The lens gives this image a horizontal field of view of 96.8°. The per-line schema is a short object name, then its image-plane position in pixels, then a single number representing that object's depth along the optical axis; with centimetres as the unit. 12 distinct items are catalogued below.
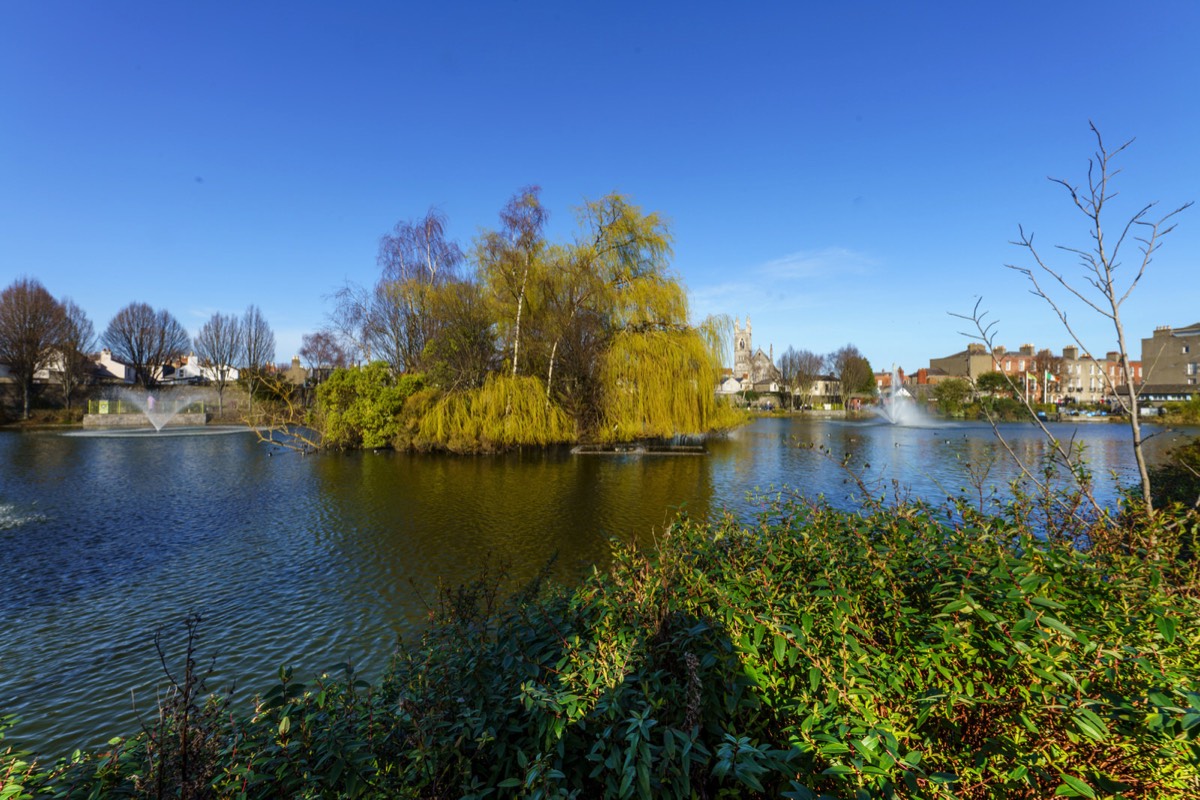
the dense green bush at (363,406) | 2439
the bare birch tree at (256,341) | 5862
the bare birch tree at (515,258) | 2514
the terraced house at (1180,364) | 6512
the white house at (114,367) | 6600
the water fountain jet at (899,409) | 5255
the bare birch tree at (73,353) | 4669
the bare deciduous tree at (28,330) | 4391
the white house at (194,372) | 5991
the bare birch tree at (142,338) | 5591
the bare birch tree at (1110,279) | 348
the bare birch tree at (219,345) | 5659
